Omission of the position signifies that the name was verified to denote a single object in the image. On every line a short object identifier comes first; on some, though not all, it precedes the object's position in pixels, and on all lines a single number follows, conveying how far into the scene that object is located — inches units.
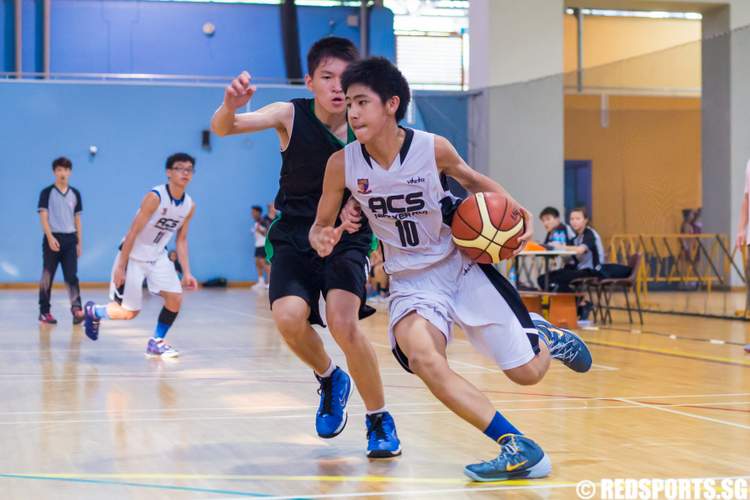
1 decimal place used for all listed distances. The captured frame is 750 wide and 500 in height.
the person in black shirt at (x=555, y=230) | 434.9
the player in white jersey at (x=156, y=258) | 305.9
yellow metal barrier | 535.2
